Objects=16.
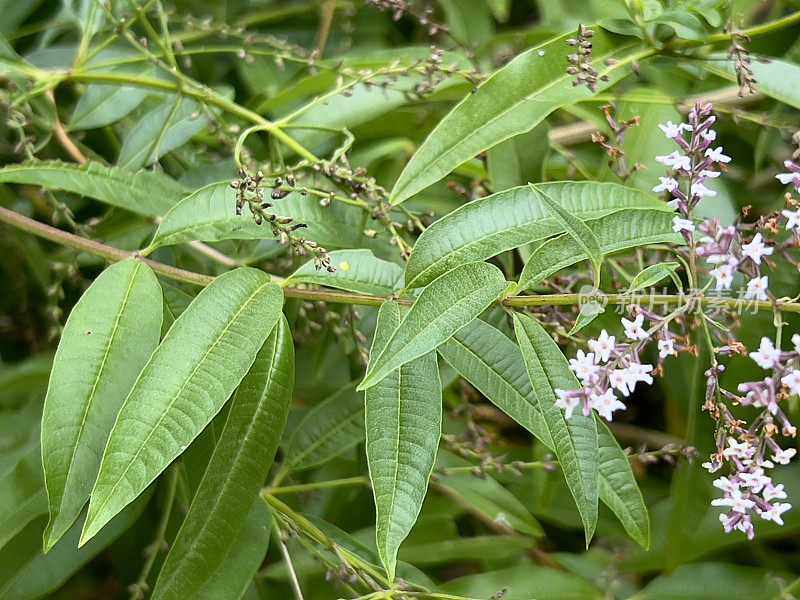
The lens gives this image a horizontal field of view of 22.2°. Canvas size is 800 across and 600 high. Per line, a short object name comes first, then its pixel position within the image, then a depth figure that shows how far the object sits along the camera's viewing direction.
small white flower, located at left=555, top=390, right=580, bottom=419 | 0.49
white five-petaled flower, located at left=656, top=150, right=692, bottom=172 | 0.51
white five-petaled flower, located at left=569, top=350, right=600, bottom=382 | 0.49
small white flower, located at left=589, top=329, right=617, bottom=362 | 0.48
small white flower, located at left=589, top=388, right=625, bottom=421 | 0.48
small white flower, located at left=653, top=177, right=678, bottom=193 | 0.50
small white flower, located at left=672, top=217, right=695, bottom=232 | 0.49
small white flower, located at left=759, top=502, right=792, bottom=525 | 0.50
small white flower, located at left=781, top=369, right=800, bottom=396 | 0.48
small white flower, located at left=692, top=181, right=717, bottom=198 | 0.50
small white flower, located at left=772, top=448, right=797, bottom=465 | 0.50
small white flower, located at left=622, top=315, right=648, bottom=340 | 0.48
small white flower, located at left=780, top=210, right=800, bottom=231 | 0.49
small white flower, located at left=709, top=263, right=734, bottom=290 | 0.49
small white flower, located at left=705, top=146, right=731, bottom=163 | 0.51
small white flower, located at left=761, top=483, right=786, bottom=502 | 0.49
